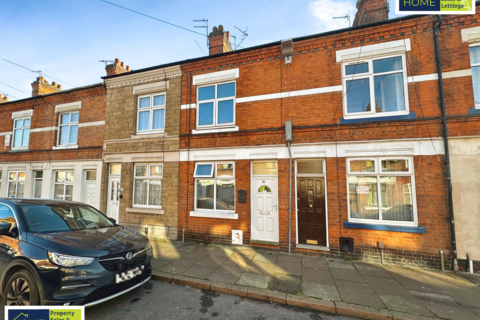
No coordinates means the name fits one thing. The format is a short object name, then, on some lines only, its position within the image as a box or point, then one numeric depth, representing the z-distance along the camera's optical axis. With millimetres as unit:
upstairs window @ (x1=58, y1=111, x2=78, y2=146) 10336
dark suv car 3000
